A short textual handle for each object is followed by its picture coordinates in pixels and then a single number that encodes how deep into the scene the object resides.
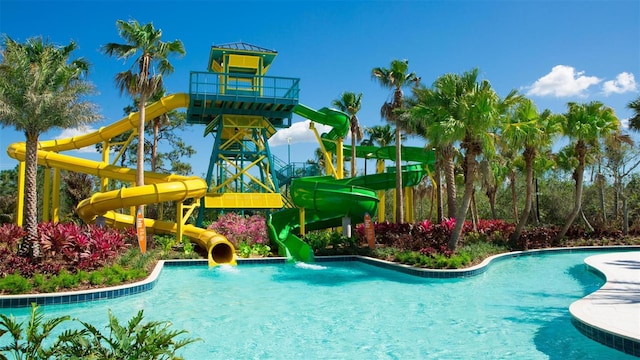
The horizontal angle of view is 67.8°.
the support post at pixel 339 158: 25.99
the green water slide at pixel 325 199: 19.77
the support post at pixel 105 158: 23.14
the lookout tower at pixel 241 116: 23.02
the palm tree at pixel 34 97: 12.32
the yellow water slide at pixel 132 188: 17.34
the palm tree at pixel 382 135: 35.25
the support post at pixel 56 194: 22.70
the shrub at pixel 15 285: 10.56
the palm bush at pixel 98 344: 4.26
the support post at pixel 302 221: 20.33
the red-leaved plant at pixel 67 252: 11.77
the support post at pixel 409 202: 28.19
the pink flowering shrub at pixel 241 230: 19.90
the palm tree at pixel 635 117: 19.09
